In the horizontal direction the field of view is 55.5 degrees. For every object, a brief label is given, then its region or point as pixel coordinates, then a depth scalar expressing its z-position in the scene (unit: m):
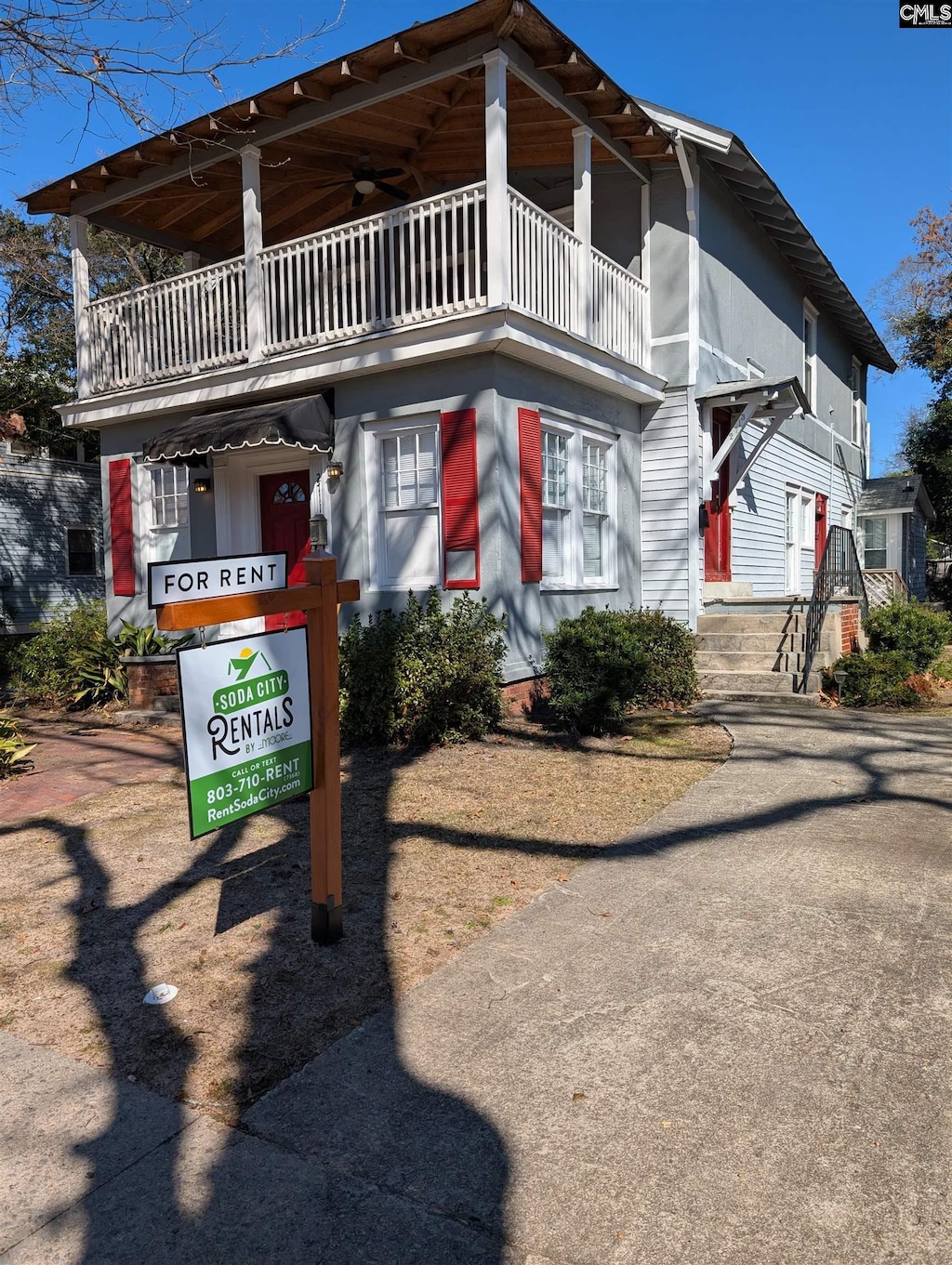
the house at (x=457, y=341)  9.05
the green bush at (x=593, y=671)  8.18
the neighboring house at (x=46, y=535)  21.08
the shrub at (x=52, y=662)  11.22
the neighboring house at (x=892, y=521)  21.02
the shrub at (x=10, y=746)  7.57
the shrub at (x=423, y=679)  7.93
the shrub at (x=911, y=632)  11.80
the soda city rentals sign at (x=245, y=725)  3.44
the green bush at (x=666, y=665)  9.99
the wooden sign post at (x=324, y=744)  3.96
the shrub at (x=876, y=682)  10.27
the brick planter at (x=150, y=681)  10.40
